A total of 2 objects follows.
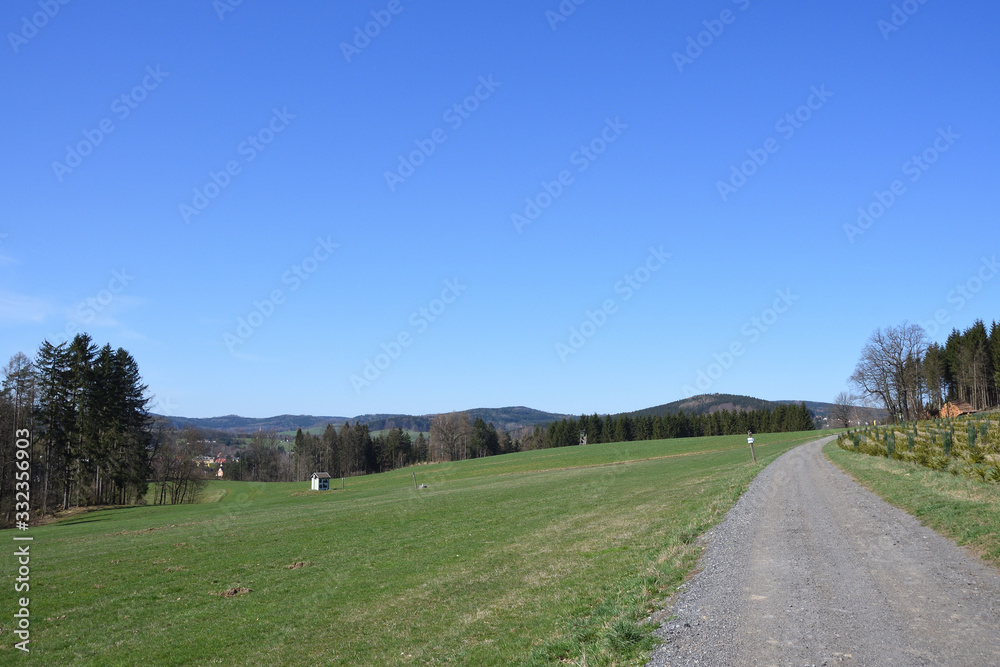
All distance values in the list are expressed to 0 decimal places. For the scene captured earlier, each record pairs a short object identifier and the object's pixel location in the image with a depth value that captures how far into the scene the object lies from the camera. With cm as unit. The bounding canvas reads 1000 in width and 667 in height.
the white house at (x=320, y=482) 7525
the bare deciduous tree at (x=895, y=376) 9906
